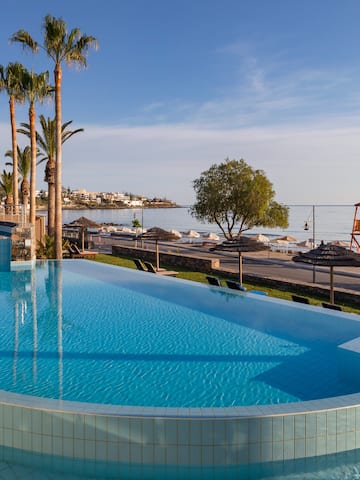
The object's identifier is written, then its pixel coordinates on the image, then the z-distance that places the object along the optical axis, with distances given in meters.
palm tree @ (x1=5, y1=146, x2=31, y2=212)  37.16
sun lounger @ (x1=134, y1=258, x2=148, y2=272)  20.52
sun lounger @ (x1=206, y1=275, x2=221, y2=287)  15.94
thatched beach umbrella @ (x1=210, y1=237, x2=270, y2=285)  17.31
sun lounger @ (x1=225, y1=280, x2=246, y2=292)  15.12
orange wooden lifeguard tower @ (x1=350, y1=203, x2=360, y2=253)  35.56
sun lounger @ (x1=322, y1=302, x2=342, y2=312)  11.99
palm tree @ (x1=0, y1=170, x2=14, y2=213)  44.34
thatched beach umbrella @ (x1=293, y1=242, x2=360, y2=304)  13.24
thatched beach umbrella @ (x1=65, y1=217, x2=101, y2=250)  29.71
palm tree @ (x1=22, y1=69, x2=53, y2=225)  25.23
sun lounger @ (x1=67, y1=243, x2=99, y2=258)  26.19
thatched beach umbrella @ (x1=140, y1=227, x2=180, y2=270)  22.25
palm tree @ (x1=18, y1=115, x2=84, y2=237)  27.00
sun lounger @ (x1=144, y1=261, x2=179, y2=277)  20.05
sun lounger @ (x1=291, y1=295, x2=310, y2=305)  12.94
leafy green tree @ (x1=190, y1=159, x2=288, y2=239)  35.75
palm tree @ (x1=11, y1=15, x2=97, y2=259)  21.58
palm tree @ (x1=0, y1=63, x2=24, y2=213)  25.98
